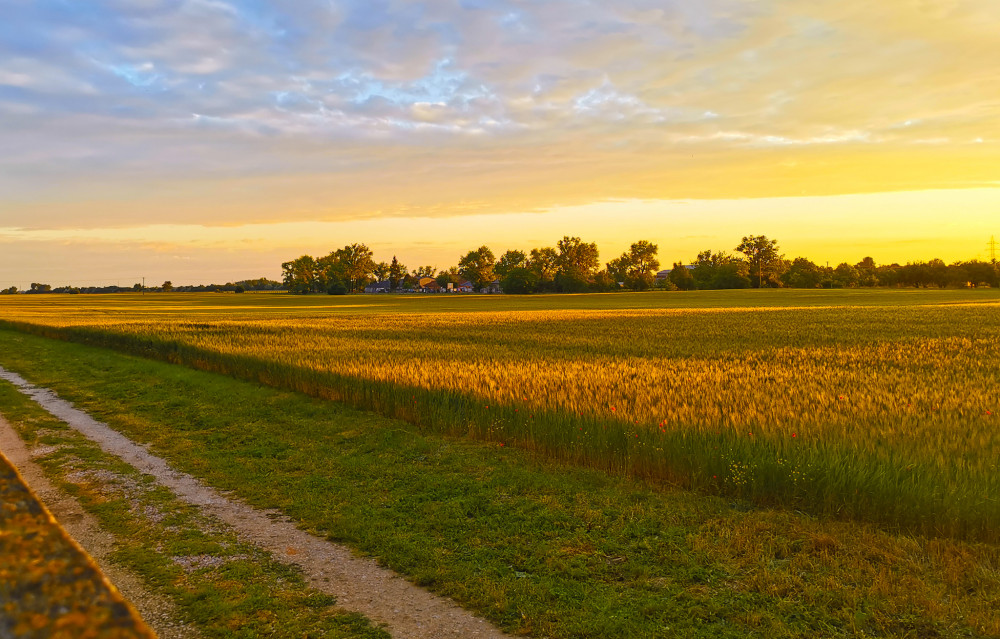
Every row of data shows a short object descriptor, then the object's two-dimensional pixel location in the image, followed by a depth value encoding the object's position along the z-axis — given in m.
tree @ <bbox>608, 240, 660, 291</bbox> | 167.25
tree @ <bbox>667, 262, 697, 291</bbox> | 152.62
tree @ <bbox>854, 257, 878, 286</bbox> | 139.12
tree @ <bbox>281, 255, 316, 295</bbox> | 185.25
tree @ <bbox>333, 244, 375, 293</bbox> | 186.75
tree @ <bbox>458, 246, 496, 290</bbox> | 195.00
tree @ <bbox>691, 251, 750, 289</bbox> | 144.62
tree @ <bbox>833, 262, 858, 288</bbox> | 139.62
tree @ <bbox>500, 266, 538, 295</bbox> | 154.12
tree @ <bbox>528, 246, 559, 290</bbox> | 160.76
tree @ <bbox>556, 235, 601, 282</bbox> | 172.00
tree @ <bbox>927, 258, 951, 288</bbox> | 132.25
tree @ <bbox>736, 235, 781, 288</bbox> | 158.76
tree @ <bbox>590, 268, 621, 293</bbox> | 148.75
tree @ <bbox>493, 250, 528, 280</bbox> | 186.50
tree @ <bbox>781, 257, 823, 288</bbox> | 141.88
